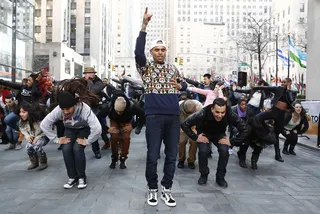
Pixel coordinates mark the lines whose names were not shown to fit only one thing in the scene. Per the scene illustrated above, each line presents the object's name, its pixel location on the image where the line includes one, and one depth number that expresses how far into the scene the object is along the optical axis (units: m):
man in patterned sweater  4.29
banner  12.41
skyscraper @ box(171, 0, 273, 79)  130.88
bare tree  29.45
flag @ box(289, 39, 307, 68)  22.31
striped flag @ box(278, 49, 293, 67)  26.54
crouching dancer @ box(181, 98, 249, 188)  5.34
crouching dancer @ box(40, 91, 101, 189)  5.03
